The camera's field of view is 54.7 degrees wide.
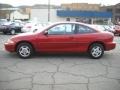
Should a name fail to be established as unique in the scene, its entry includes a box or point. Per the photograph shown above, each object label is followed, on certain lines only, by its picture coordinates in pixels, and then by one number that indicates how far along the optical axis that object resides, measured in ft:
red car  13.96
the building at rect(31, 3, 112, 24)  87.78
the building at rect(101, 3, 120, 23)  110.05
